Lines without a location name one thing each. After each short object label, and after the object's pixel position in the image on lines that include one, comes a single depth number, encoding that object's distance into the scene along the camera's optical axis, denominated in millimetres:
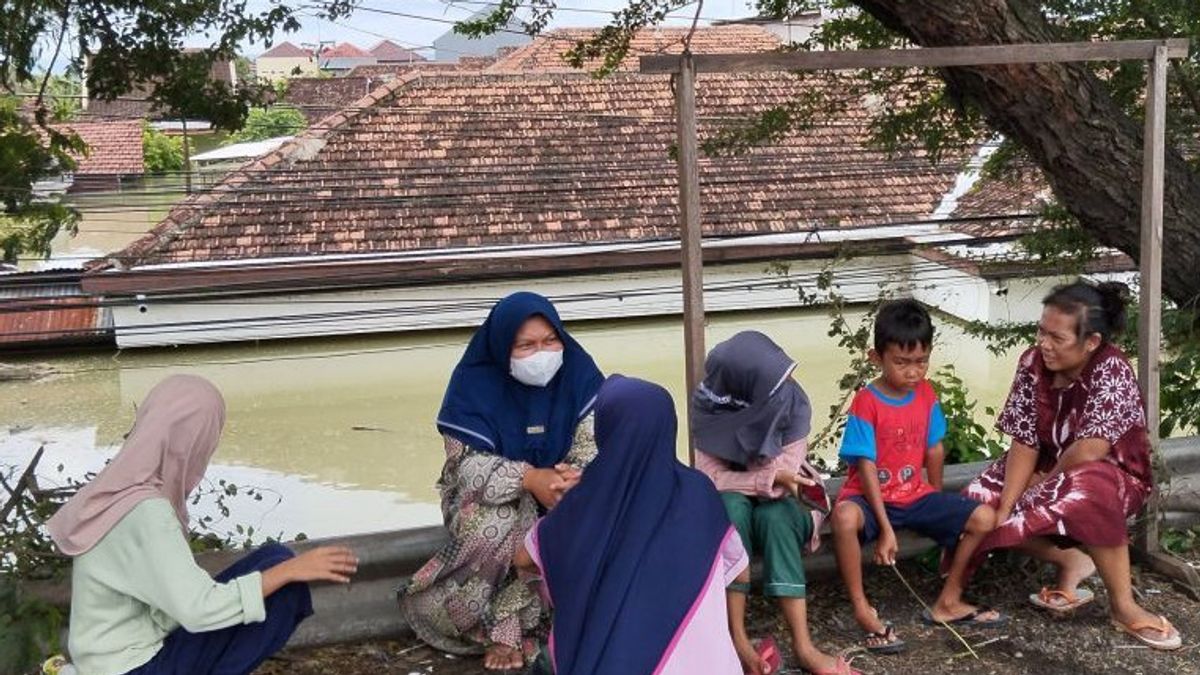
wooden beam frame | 3545
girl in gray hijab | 3361
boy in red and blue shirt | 3584
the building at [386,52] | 72188
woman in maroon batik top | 3594
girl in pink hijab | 2516
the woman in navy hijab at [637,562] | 2555
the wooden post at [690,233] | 3512
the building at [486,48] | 26448
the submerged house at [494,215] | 13977
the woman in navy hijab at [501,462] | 3441
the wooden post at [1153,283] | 3994
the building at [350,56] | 64319
